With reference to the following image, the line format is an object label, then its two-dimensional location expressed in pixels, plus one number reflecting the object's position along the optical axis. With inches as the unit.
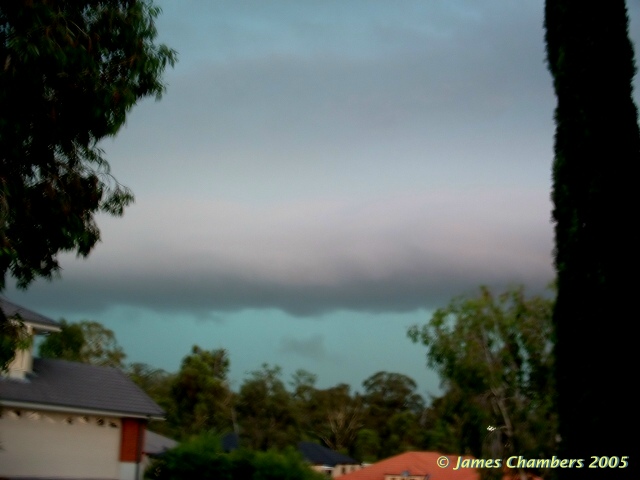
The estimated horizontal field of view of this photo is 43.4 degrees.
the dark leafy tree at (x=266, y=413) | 1706.4
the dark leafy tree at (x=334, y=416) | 2338.8
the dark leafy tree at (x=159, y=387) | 2032.5
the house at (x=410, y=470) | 1651.1
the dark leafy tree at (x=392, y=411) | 2170.3
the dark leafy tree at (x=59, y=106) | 477.4
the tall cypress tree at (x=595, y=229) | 429.1
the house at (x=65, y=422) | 1024.2
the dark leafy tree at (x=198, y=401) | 1947.6
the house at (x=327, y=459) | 2094.0
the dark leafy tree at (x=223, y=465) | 954.1
